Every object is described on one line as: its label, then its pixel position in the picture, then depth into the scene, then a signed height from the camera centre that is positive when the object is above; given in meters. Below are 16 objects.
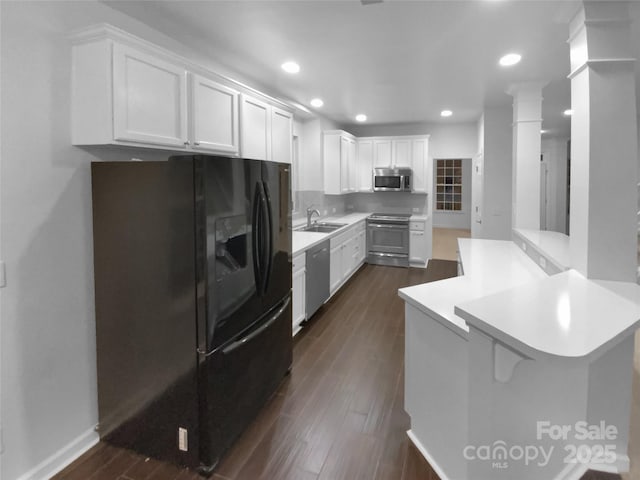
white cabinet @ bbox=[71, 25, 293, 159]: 1.88 +0.73
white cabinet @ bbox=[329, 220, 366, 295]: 4.72 -0.54
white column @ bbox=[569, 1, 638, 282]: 2.03 +0.42
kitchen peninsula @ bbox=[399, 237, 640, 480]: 1.22 -0.74
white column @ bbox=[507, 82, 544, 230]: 3.84 +0.67
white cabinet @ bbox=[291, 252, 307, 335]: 3.40 -0.70
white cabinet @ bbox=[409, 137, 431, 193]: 6.46 +0.98
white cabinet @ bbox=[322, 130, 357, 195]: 5.80 +0.96
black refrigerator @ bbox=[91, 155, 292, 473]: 1.82 -0.45
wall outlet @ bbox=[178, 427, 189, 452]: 1.91 -1.17
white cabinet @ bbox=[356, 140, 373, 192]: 6.87 +1.03
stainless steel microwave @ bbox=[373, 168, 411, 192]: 6.52 +0.71
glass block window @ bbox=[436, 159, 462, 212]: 11.34 +1.05
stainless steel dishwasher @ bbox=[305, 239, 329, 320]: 3.76 -0.65
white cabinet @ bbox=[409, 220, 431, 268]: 6.39 -0.43
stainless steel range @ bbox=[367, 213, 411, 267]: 6.43 -0.40
